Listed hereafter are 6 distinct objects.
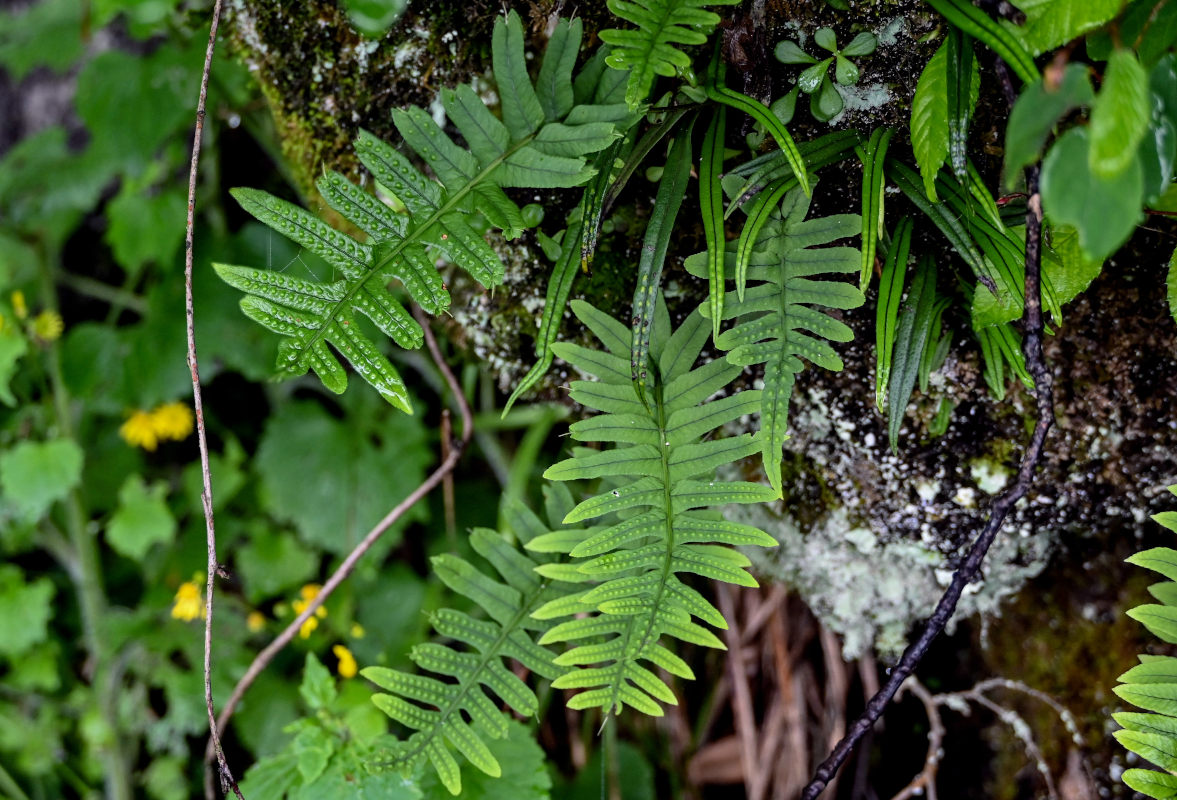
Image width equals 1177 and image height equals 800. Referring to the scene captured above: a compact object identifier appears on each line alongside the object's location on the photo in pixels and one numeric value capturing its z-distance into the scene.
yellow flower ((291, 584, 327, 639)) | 1.21
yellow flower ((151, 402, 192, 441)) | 1.30
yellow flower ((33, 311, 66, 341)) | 1.27
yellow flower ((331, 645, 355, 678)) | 1.16
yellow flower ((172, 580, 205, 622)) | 1.25
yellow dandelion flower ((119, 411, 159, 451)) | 1.30
